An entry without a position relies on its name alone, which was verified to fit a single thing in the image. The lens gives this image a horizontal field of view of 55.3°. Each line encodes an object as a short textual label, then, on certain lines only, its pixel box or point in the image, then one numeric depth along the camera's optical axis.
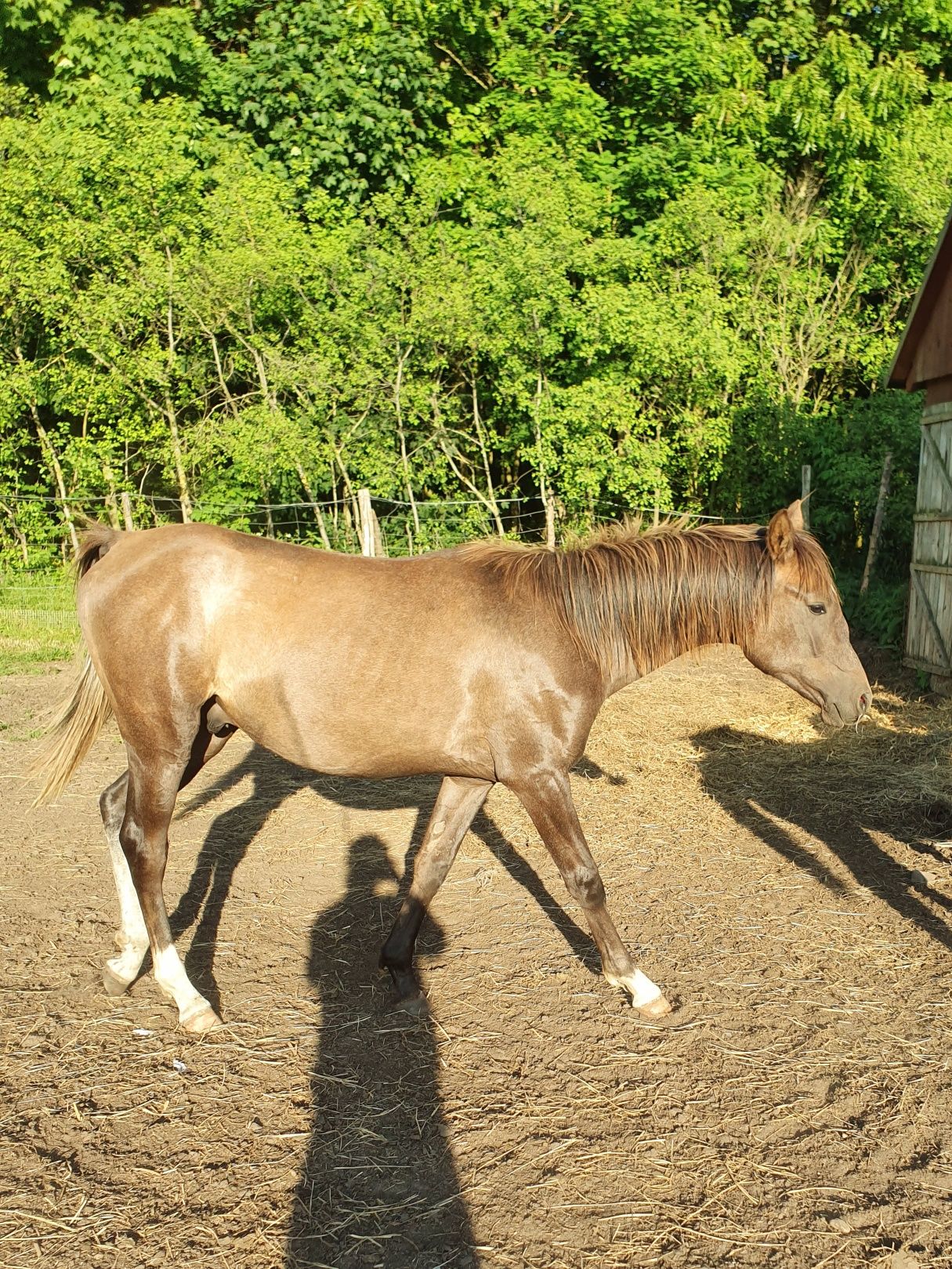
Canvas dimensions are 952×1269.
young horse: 3.40
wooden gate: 8.84
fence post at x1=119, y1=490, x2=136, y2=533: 10.59
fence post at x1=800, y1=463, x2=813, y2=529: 10.89
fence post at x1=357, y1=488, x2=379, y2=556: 9.84
